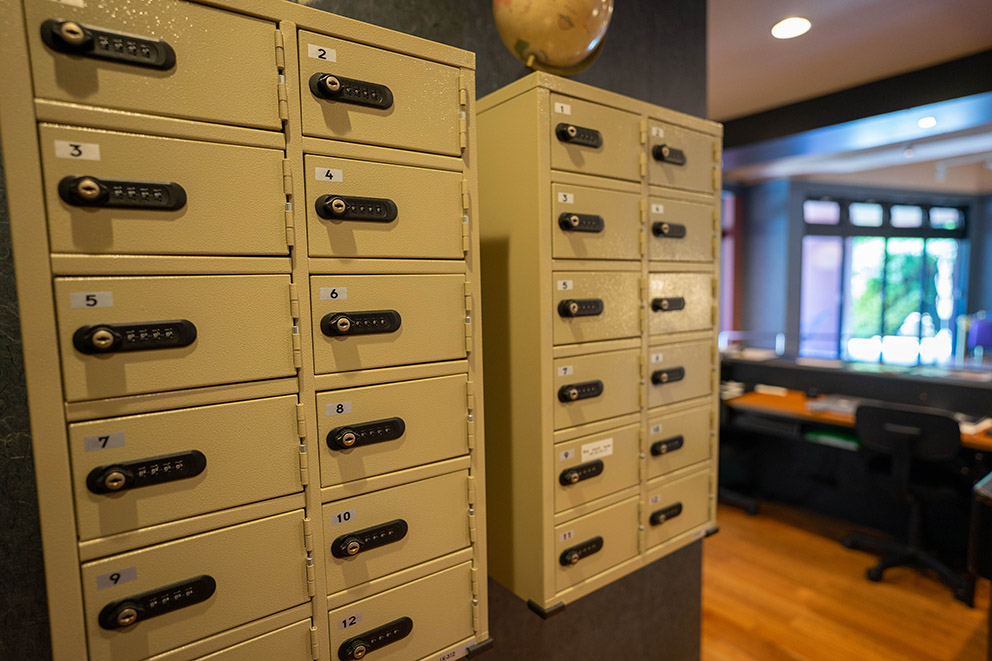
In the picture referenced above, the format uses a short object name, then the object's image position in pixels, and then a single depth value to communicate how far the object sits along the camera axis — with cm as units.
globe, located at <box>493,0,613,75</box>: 131
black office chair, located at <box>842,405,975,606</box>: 277
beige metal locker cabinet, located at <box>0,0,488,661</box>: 80
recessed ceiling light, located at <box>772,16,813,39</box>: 263
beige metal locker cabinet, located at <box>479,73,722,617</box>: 135
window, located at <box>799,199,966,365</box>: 722
